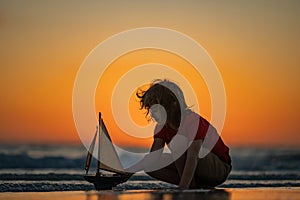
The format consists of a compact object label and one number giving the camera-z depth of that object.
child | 6.91
